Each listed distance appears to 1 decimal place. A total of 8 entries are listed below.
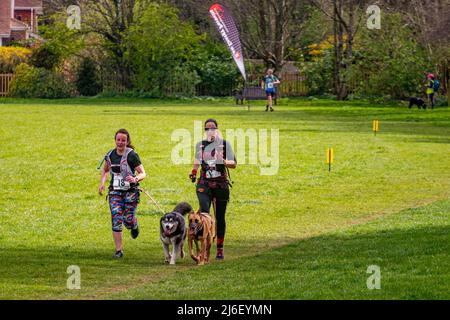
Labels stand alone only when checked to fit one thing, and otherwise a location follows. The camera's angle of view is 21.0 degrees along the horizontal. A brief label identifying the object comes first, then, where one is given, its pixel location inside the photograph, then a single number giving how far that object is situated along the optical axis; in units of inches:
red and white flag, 2107.5
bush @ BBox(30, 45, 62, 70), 3038.9
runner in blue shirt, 2190.0
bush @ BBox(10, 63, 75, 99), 2925.7
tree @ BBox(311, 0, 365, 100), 2679.6
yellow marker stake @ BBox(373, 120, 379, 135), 1531.3
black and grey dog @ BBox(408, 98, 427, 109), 2264.8
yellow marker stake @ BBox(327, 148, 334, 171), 1096.3
